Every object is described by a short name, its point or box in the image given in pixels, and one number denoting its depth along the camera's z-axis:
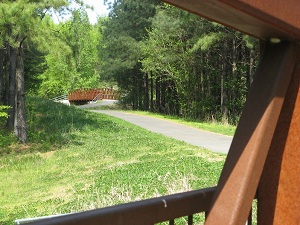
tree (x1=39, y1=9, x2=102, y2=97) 37.80
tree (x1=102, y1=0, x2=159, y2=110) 25.17
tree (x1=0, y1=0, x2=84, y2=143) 9.64
